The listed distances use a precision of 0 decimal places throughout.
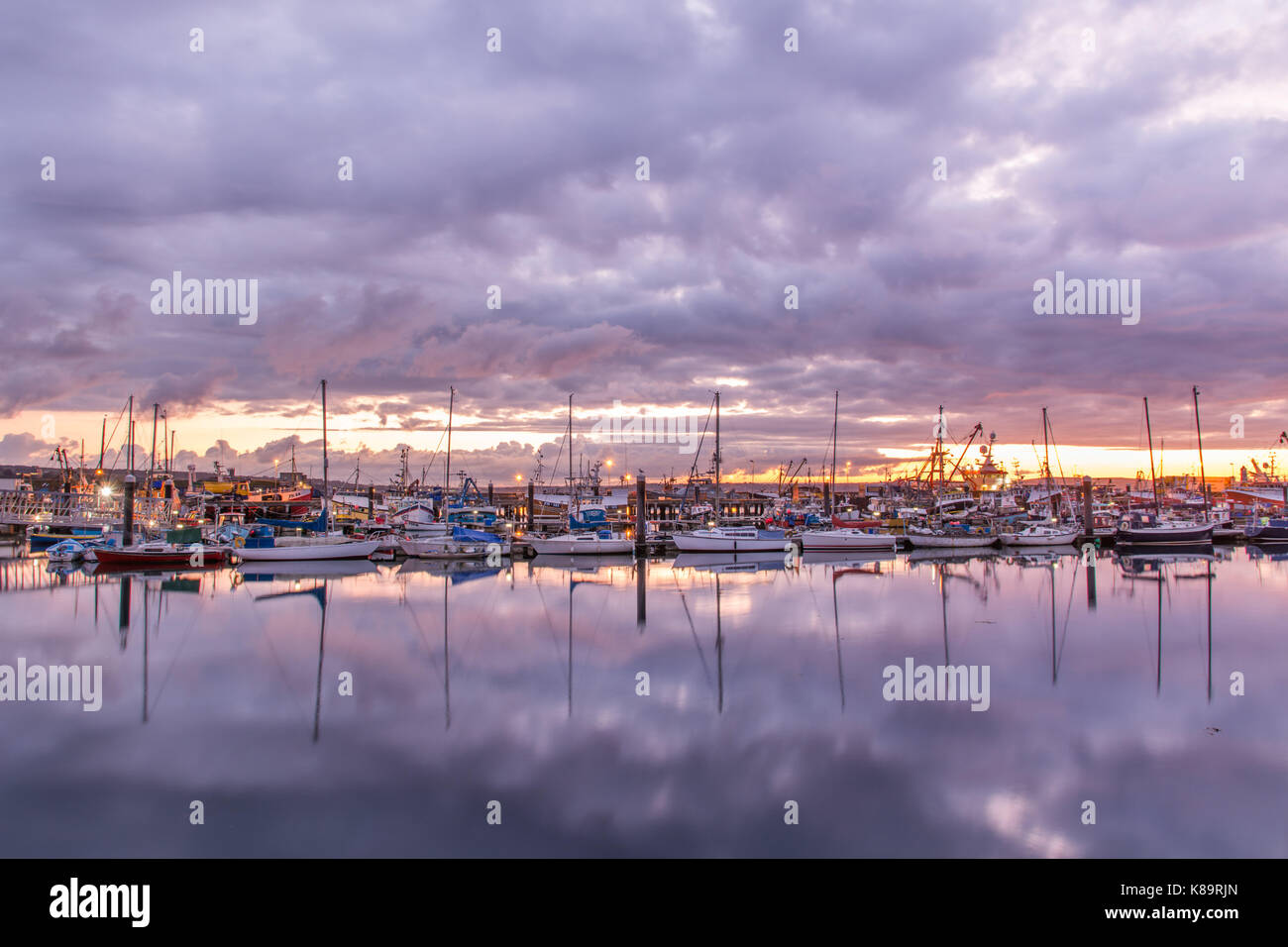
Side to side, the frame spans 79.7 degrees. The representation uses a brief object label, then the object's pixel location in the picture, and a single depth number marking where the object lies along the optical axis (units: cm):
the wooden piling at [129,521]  4688
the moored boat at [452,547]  5166
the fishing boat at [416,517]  5712
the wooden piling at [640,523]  5600
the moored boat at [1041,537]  6212
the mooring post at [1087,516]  6566
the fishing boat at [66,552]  4484
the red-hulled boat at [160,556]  4450
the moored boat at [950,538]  6153
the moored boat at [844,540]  5822
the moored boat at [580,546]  5506
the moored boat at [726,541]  5544
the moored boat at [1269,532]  6912
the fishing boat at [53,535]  5972
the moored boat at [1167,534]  6288
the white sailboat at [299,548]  4788
